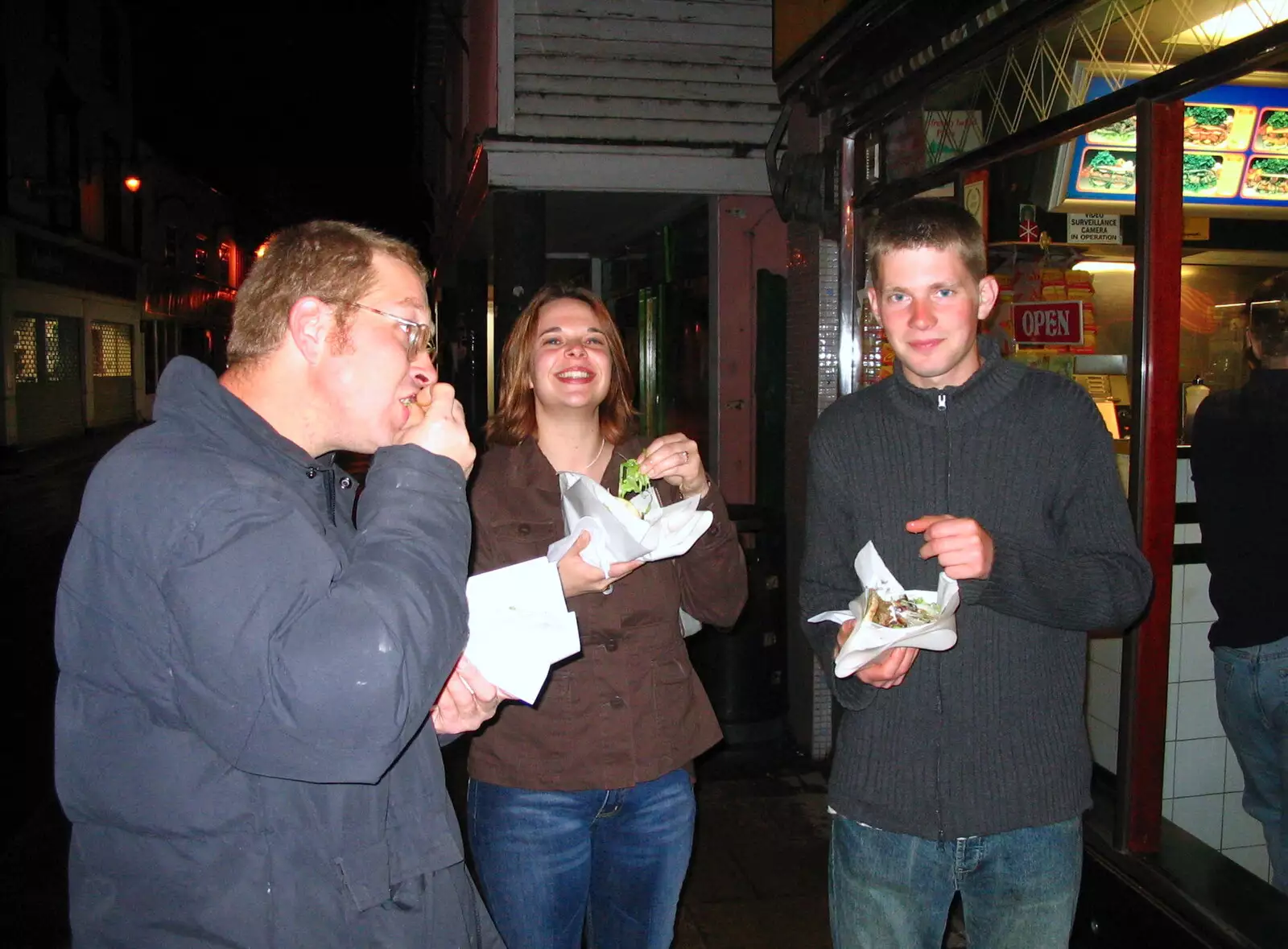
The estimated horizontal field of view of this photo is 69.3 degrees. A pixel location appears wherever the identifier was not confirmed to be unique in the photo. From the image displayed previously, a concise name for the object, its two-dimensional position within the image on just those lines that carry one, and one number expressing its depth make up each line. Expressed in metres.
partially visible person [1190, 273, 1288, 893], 3.23
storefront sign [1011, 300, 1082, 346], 5.15
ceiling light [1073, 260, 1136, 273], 5.78
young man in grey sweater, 2.14
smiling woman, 2.49
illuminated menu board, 4.14
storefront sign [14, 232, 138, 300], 23.12
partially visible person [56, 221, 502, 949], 1.35
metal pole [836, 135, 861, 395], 4.98
